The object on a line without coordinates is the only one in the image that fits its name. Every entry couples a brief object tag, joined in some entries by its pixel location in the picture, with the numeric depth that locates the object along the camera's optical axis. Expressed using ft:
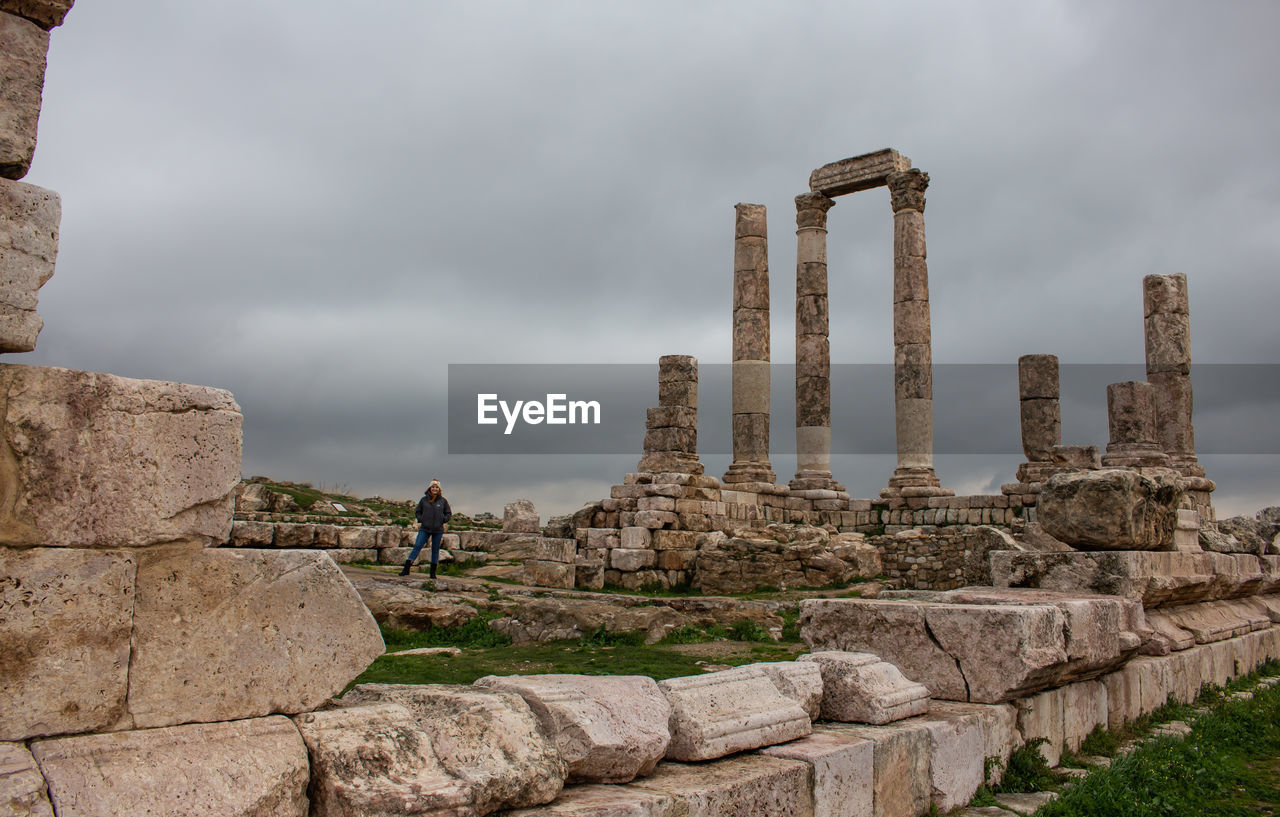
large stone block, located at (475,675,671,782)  11.42
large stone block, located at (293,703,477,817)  9.51
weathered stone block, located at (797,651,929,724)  15.71
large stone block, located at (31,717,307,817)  8.48
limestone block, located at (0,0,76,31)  9.93
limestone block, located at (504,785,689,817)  10.37
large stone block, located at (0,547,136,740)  8.71
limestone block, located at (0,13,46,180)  9.66
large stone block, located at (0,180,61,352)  9.23
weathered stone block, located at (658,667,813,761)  12.89
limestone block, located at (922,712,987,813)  15.42
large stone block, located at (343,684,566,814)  10.34
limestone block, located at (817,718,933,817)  14.24
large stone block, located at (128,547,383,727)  9.55
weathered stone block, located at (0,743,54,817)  7.91
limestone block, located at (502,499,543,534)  79.04
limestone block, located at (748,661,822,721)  15.20
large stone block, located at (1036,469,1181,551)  25.16
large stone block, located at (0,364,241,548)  8.97
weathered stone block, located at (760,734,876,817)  12.99
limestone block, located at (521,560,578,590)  53.83
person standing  50.62
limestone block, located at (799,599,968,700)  18.15
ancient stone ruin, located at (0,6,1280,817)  8.97
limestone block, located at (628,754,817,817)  11.40
